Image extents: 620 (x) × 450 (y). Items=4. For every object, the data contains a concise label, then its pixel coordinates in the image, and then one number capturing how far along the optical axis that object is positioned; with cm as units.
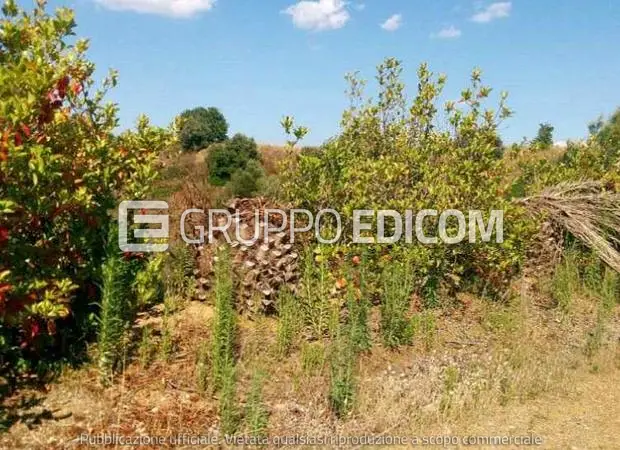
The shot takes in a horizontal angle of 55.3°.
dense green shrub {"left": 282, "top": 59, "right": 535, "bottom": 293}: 601
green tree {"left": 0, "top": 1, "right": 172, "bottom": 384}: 334
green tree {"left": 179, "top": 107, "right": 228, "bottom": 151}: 3284
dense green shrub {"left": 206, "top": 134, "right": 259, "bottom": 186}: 1945
